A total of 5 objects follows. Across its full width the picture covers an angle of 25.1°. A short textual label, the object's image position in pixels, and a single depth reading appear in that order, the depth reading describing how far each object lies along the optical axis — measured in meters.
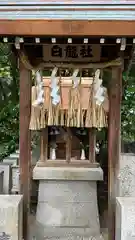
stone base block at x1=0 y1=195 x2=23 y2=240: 3.47
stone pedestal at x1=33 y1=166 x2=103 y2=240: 5.19
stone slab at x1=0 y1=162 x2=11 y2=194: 5.87
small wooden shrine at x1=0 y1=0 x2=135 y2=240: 3.61
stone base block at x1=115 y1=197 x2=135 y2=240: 3.39
